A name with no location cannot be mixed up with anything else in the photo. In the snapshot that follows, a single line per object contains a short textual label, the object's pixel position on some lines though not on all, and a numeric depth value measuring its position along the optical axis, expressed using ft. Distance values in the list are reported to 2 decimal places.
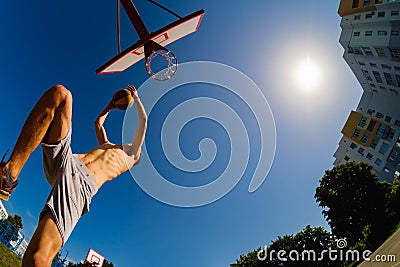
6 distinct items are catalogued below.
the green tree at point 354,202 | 65.10
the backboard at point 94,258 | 60.23
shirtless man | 5.39
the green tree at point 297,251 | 65.98
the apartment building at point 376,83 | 119.44
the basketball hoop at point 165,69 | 20.45
